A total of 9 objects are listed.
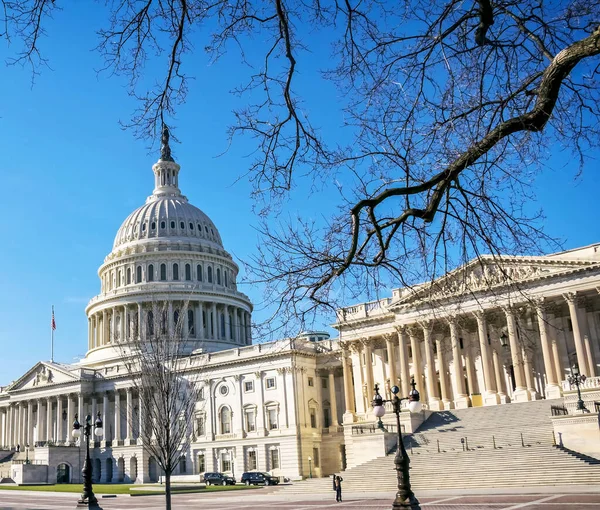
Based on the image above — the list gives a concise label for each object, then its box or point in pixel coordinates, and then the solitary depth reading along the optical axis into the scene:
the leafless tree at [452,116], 8.73
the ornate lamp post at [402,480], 20.95
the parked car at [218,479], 71.75
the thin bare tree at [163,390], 32.47
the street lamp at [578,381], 47.69
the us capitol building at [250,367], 63.03
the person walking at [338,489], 39.06
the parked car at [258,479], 70.12
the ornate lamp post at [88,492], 32.19
